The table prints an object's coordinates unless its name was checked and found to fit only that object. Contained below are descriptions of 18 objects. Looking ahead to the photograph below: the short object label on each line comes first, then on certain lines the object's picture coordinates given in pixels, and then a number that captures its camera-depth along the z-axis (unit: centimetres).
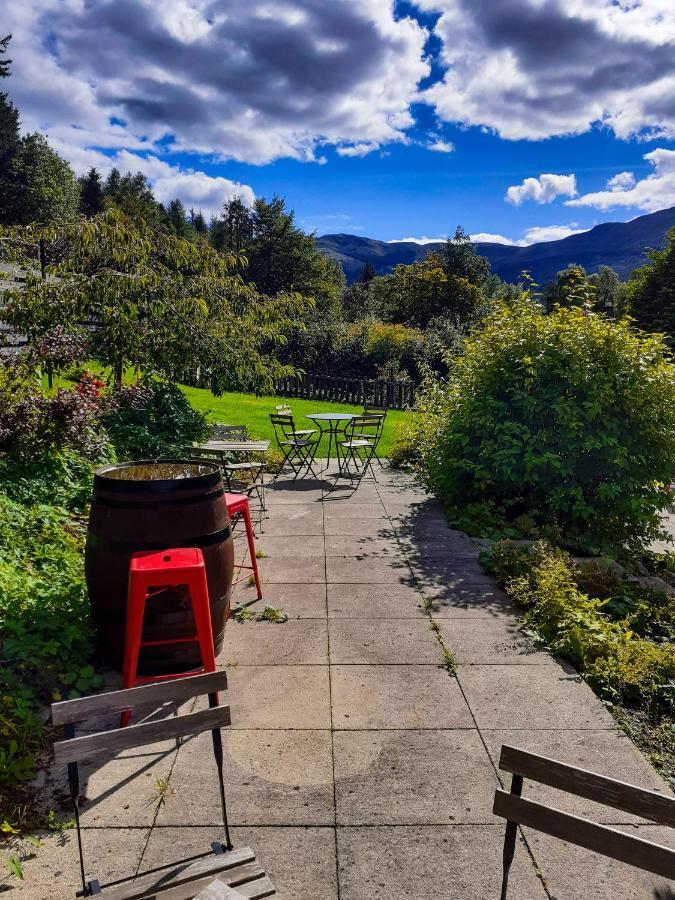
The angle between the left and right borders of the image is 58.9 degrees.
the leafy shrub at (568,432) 673
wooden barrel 340
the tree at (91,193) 7100
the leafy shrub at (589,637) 366
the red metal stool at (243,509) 466
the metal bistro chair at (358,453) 945
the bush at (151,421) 818
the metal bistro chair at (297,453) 920
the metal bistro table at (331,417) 977
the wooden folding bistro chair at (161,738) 191
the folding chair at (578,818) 165
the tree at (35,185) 5203
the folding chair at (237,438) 841
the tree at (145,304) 754
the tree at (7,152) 5144
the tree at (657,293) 4053
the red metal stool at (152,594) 308
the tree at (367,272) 9000
